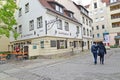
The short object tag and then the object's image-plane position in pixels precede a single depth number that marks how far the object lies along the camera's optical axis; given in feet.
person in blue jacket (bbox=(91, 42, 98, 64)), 19.37
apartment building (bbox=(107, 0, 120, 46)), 65.01
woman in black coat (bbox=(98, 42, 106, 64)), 18.87
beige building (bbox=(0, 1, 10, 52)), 43.96
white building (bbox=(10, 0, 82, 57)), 30.25
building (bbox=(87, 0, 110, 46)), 68.42
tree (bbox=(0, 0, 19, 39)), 28.67
